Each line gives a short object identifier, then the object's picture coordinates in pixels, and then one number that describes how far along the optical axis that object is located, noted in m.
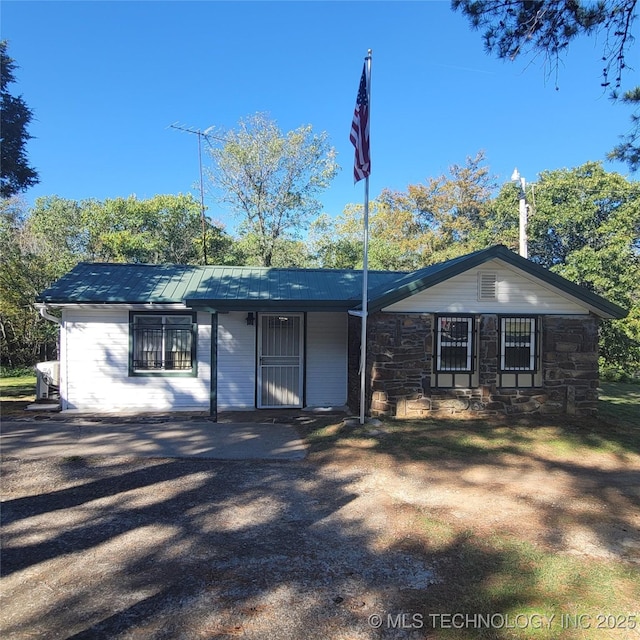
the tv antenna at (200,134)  16.11
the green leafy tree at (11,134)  13.49
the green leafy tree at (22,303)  16.81
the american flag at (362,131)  7.81
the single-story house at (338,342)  9.06
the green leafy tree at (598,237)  17.84
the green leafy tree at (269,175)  25.00
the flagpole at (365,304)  7.84
